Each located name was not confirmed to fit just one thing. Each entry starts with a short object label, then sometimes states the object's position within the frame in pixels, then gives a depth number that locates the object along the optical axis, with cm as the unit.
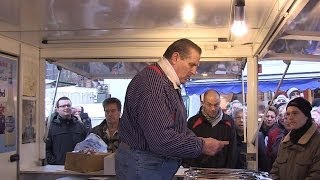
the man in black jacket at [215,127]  311
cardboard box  282
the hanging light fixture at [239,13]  166
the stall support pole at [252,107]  309
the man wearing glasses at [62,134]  372
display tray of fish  161
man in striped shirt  151
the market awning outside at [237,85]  543
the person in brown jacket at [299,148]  249
